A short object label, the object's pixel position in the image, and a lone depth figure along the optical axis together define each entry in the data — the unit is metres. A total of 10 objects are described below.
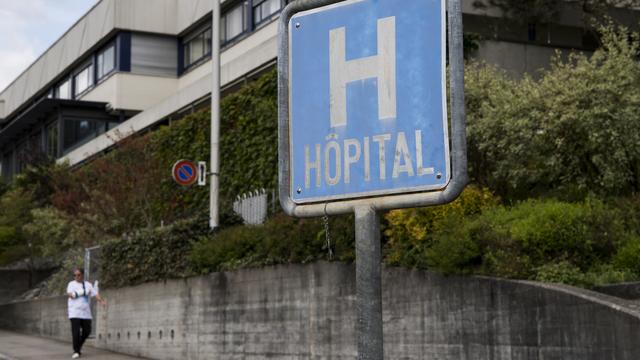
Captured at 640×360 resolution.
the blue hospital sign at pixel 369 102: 3.14
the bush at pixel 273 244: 14.44
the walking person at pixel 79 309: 18.06
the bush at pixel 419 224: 12.86
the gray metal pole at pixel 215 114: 19.38
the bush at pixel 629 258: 11.19
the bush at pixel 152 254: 18.80
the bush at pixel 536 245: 11.34
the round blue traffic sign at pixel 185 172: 20.09
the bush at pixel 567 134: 14.02
